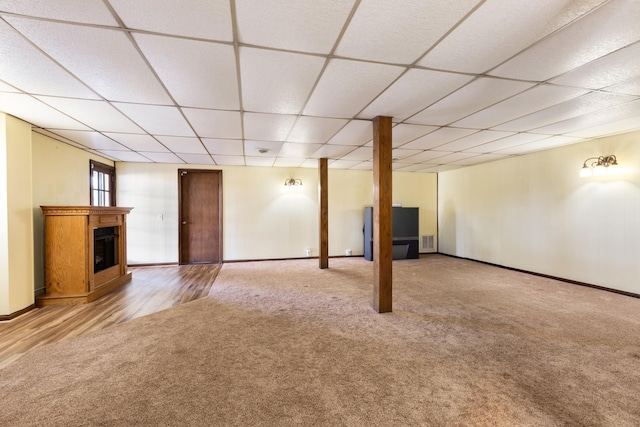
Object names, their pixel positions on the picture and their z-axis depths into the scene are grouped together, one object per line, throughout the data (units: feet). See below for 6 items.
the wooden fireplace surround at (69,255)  12.35
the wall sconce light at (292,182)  22.67
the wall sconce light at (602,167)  13.38
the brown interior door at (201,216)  21.42
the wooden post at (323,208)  19.65
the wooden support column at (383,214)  10.95
